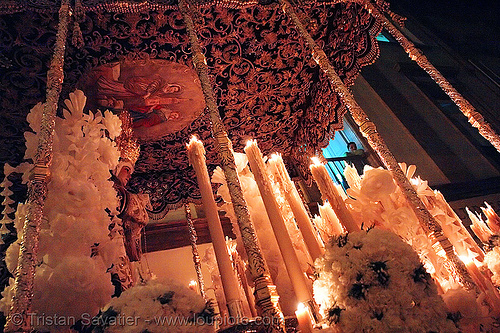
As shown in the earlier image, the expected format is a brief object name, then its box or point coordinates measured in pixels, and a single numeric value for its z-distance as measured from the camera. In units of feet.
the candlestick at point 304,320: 5.42
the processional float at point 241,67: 5.69
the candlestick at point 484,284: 5.91
